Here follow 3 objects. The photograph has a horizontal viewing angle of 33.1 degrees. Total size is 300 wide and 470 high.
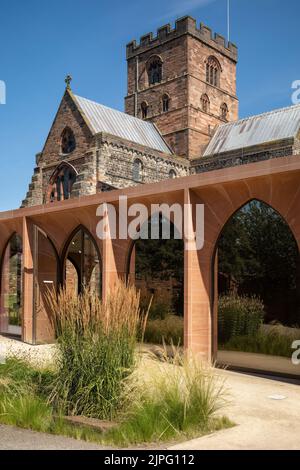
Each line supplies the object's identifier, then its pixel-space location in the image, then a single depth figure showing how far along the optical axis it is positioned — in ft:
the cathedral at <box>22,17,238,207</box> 93.20
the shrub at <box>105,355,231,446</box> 16.55
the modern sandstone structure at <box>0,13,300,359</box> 30.68
